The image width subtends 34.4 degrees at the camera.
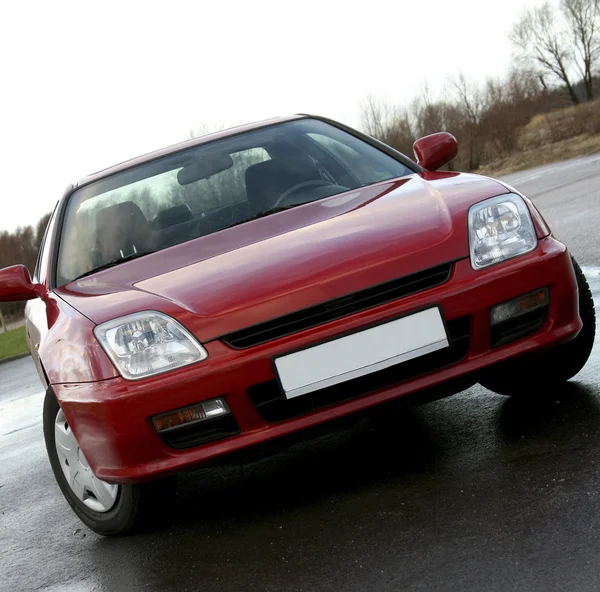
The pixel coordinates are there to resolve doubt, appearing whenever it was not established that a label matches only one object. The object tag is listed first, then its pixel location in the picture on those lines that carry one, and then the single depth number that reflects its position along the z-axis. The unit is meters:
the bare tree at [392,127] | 44.03
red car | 3.01
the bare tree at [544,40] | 69.62
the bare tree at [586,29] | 67.33
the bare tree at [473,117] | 38.25
